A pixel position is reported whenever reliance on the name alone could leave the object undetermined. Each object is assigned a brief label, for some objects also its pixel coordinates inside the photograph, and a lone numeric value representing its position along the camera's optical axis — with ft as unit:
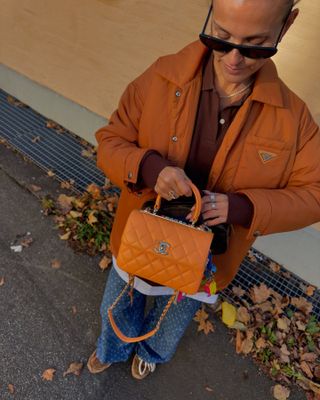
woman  4.77
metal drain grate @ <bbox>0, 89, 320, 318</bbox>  11.03
